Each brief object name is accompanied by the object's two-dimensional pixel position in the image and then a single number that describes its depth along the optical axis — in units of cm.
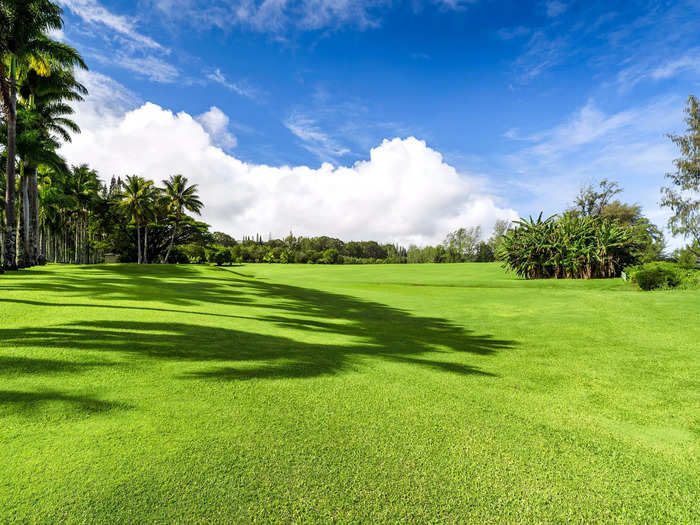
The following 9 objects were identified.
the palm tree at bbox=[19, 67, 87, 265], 2348
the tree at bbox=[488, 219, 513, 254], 9094
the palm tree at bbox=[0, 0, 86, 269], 1634
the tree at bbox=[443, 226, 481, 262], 10025
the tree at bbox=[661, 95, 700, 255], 3525
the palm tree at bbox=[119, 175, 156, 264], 4528
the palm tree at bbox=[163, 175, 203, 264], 5138
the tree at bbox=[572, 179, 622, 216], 5559
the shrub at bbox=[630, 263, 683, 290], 1363
